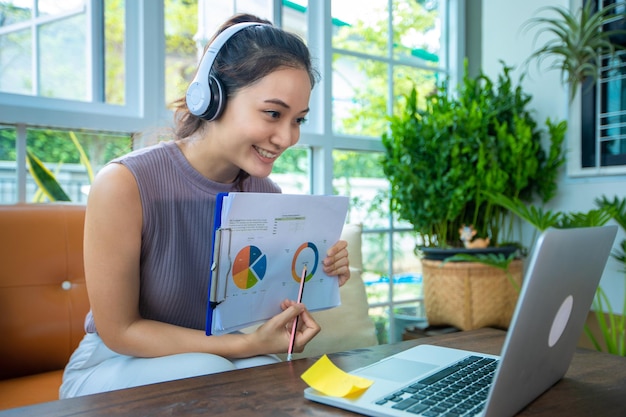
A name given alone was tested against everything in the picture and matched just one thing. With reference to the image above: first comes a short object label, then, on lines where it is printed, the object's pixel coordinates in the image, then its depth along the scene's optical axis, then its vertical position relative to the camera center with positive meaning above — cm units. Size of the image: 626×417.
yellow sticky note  70 -24
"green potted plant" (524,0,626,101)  249 +78
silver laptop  58 -21
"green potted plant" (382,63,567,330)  247 +13
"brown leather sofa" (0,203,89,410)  136 -25
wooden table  67 -27
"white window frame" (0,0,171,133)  186 +46
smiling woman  106 -7
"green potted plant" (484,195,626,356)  222 -8
